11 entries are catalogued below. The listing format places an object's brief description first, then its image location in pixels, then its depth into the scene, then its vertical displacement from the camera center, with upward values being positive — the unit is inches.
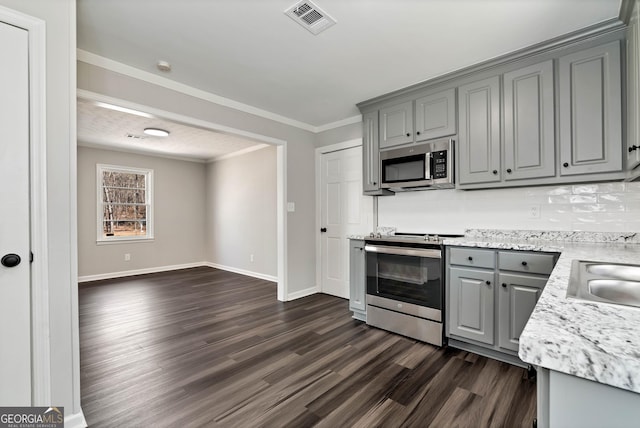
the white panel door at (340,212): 153.9 +0.8
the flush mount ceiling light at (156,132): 169.4 +48.9
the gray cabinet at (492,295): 83.3 -25.4
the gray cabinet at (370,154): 132.2 +27.0
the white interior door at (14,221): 54.7 -0.9
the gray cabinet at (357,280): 124.6 -28.9
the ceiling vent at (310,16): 74.7 +52.8
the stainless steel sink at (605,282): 37.0 -10.2
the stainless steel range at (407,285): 100.9 -27.1
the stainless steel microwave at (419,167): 110.4 +18.8
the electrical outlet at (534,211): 100.8 +0.4
